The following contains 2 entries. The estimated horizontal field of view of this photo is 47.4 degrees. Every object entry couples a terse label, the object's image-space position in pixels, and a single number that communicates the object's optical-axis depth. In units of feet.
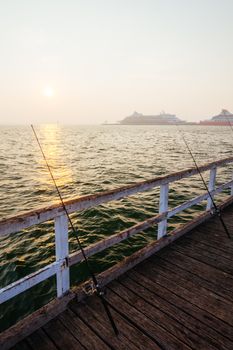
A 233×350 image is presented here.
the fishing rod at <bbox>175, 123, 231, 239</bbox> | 18.40
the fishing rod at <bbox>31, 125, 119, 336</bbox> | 10.02
